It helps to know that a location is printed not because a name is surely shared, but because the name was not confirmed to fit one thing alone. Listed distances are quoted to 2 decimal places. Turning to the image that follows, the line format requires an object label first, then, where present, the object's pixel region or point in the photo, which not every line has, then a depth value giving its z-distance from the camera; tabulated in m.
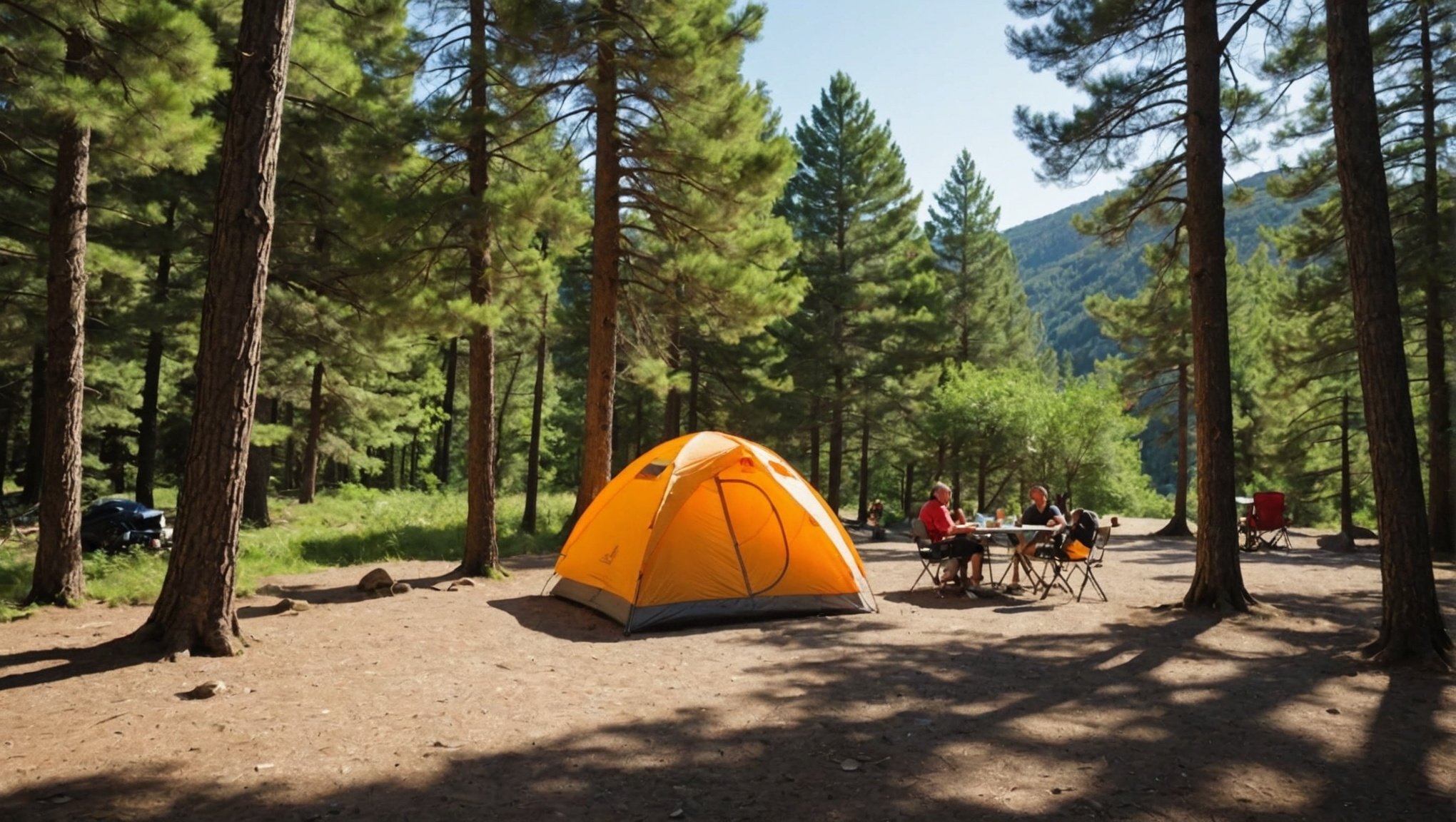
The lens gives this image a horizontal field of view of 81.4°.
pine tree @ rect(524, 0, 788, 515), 10.73
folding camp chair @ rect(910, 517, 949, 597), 10.19
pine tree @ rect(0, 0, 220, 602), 6.79
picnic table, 9.76
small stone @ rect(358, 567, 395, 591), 9.75
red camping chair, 17.42
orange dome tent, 8.33
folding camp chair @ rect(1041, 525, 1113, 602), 9.93
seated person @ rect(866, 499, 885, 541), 19.97
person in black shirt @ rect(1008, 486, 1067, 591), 10.53
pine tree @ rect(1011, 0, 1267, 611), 8.58
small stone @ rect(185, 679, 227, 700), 5.22
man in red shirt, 10.20
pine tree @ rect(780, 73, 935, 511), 25.25
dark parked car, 11.48
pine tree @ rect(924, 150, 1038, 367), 32.34
